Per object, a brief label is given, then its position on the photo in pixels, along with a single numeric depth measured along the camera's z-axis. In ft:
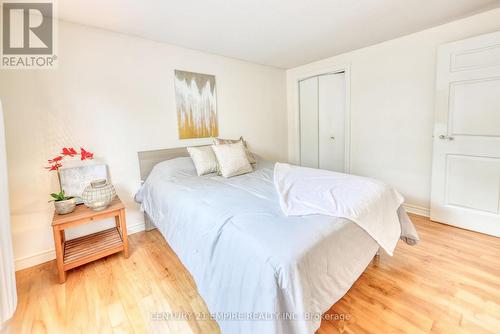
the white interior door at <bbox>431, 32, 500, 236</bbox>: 7.08
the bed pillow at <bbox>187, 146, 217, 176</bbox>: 8.05
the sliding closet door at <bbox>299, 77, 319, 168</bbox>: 12.49
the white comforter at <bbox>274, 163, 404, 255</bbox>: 4.58
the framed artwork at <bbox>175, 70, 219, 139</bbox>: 9.11
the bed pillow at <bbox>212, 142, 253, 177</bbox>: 7.84
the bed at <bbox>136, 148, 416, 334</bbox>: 3.11
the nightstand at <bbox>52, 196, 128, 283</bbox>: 5.76
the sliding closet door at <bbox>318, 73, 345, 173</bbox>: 11.37
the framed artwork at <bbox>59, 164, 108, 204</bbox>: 6.89
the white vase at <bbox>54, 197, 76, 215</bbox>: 6.06
